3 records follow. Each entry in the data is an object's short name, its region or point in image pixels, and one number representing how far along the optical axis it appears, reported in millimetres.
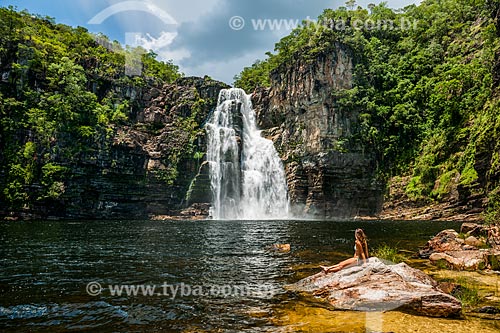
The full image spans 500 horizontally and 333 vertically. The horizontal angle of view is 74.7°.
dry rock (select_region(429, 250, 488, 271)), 11312
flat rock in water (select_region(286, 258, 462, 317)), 7039
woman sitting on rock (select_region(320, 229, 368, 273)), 9709
